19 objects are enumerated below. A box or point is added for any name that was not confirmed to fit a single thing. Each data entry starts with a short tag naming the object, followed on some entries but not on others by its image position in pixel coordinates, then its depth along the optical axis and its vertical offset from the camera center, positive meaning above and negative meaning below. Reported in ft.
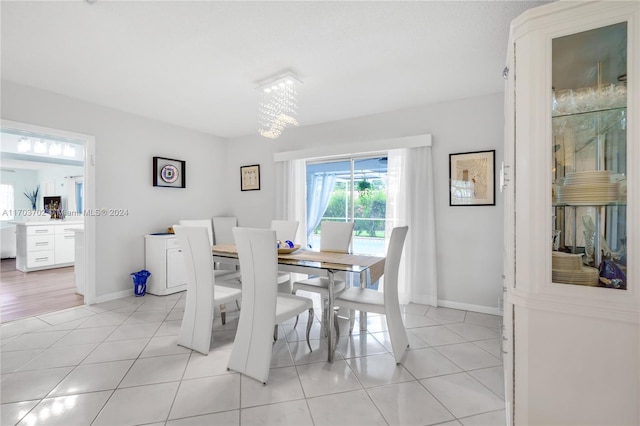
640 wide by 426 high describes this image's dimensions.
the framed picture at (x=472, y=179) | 10.84 +1.22
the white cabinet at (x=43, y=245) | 17.48 -2.05
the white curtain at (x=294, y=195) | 14.92 +0.84
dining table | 7.50 -1.41
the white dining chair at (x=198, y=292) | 7.75 -2.19
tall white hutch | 4.21 -0.05
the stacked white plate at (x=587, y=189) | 4.50 +0.35
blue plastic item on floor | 12.80 -3.02
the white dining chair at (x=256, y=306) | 6.60 -2.18
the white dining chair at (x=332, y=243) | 9.44 -1.17
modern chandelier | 9.27 +4.18
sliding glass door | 13.43 +0.69
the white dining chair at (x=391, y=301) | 7.42 -2.32
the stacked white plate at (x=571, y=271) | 4.51 -0.91
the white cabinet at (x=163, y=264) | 13.03 -2.35
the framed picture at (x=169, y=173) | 14.01 +1.90
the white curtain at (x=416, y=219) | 11.85 -0.31
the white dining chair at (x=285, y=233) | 11.34 -0.88
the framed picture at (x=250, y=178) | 16.40 +1.89
